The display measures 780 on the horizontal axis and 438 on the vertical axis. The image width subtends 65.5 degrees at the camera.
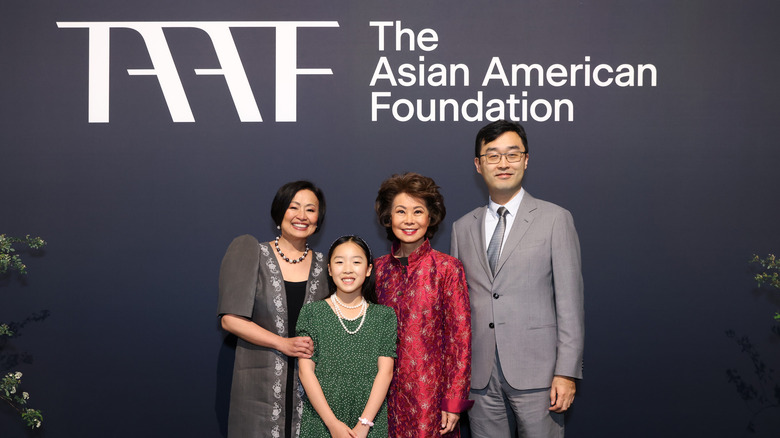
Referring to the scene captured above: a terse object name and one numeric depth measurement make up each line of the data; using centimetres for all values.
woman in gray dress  269
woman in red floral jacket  246
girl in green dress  241
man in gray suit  255
